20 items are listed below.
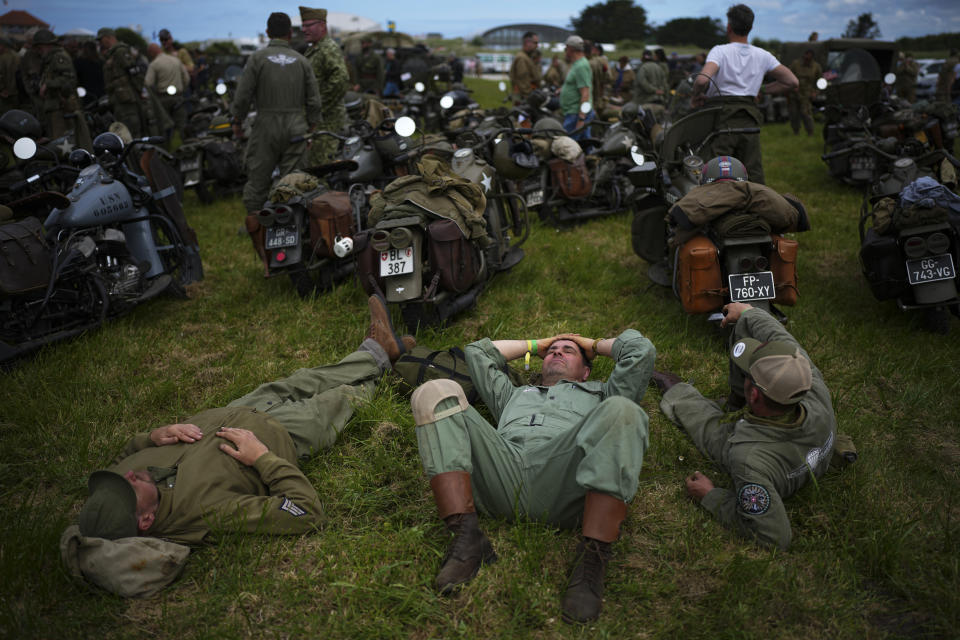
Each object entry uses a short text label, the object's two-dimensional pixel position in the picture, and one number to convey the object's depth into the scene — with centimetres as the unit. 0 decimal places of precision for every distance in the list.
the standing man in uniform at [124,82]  1024
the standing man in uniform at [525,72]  1358
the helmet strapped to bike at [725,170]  457
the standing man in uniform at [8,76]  922
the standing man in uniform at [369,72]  1677
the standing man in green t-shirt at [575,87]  996
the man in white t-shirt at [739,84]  554
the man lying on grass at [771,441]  273
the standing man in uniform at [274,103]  671
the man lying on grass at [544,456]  245
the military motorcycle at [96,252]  423
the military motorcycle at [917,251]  439
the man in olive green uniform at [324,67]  781
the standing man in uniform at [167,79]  1158
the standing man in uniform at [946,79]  1371
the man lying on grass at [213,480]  251
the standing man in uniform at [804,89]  1488
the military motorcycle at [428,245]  450
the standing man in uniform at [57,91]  895
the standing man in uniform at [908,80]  1556
